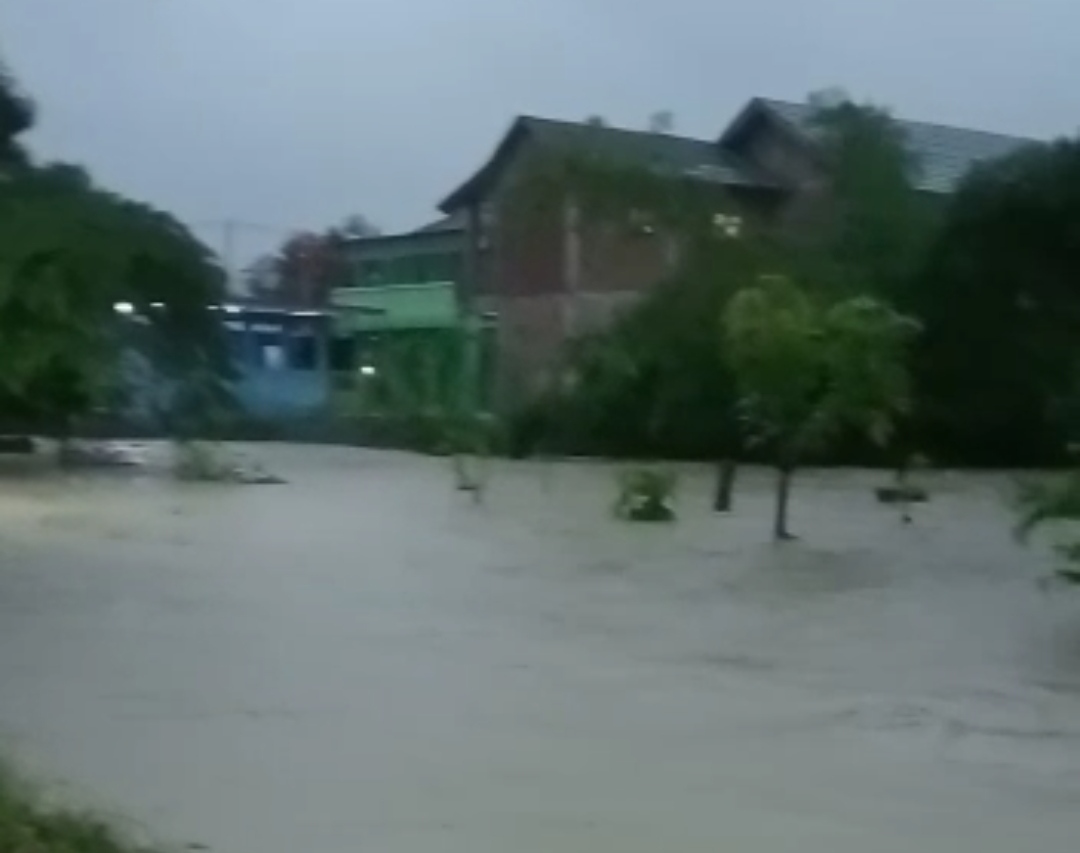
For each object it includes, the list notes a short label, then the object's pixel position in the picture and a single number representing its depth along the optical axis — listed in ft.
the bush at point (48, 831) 12.47
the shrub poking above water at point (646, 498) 44.16
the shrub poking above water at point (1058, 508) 26.27
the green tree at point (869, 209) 64.75
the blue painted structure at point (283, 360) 78.18
